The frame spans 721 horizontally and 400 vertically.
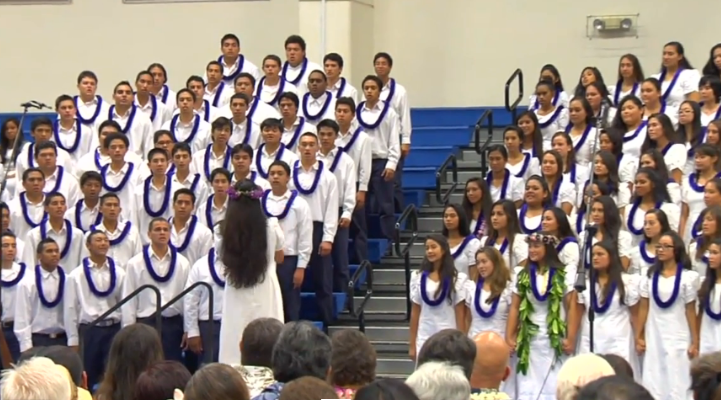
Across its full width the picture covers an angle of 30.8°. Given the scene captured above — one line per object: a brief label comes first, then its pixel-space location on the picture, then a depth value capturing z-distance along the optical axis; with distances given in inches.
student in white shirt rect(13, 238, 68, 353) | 420.8
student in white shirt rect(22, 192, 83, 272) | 439.8
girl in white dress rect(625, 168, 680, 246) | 425.1
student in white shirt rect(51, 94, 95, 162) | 506.9
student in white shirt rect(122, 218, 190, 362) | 422.9
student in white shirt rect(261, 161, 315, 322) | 435.5
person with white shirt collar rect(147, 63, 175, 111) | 546.9
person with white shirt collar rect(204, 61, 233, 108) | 542.3
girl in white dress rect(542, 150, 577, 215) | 446.0
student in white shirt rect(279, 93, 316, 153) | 488.4
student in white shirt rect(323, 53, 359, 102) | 529.0
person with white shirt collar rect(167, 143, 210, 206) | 462.6
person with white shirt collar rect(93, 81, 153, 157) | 513.3
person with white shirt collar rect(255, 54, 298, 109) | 533.3
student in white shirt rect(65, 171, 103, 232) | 452.8
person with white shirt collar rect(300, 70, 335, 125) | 515.2
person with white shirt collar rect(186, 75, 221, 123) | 524.4
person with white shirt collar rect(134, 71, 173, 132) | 533.0
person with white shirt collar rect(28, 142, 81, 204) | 469.1
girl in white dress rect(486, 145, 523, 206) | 459.2
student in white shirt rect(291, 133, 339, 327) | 448.8
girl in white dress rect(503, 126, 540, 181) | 470.3
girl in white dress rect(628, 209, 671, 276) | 402.6
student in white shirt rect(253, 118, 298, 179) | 465.2
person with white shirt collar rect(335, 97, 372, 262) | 480.1
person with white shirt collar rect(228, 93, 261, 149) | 494.6
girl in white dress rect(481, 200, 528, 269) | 414.0
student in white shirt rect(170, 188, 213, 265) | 434.6
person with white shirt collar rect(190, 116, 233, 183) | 477.1
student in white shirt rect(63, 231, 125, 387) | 417.1
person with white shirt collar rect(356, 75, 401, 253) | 498.3
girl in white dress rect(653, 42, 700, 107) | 511.6
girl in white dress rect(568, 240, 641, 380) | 390.9
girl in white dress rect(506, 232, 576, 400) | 393.7
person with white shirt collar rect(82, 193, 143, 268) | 436.8
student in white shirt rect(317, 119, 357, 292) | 461.1
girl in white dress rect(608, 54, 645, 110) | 521.7
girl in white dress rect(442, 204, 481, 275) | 422.3
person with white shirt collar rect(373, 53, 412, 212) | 516.4
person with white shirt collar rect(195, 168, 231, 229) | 440.8
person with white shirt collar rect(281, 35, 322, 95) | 540.7
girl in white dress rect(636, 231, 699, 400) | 386.6
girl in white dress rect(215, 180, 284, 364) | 375.2
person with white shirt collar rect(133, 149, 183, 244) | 460.4
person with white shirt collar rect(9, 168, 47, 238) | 457.1
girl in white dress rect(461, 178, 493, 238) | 440.8
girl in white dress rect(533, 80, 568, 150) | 514.0
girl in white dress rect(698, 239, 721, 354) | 379.2
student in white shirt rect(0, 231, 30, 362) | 423.8
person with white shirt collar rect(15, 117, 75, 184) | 491.2
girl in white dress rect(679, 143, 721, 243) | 432.1
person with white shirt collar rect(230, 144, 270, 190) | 452.4
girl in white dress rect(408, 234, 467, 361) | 405.4
